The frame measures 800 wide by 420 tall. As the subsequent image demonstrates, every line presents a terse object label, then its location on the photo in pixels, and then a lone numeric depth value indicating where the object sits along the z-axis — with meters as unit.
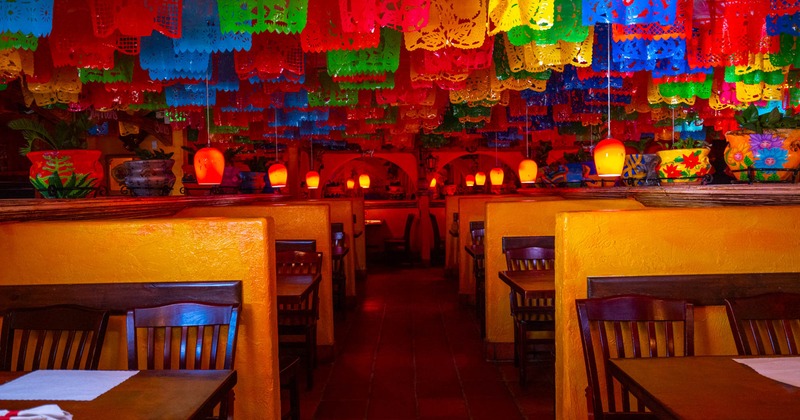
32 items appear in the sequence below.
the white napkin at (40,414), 1.45
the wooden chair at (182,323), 2.40
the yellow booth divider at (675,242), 2.76
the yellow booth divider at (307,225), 5.31
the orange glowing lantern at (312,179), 9.80
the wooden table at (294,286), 3.50
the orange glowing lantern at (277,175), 7.71
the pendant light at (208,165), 4.97
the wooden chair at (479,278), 6.35
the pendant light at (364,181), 16.20
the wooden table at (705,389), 1.53
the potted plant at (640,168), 5.87
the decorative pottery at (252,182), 9.43
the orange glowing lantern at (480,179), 16.29
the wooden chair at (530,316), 4.21
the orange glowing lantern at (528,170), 7.60
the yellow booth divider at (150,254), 2.74
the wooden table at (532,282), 3.45
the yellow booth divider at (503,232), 5.16
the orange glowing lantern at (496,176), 10.87
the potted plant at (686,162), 4.94
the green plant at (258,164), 10.08
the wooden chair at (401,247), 13.60
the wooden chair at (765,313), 2.36
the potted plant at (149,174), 4.63
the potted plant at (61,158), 3.77
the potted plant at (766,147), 3.53
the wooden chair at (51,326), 2.40
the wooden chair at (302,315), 4.21
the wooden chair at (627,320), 2.38
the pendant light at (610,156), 4.36
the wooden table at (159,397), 1.62
